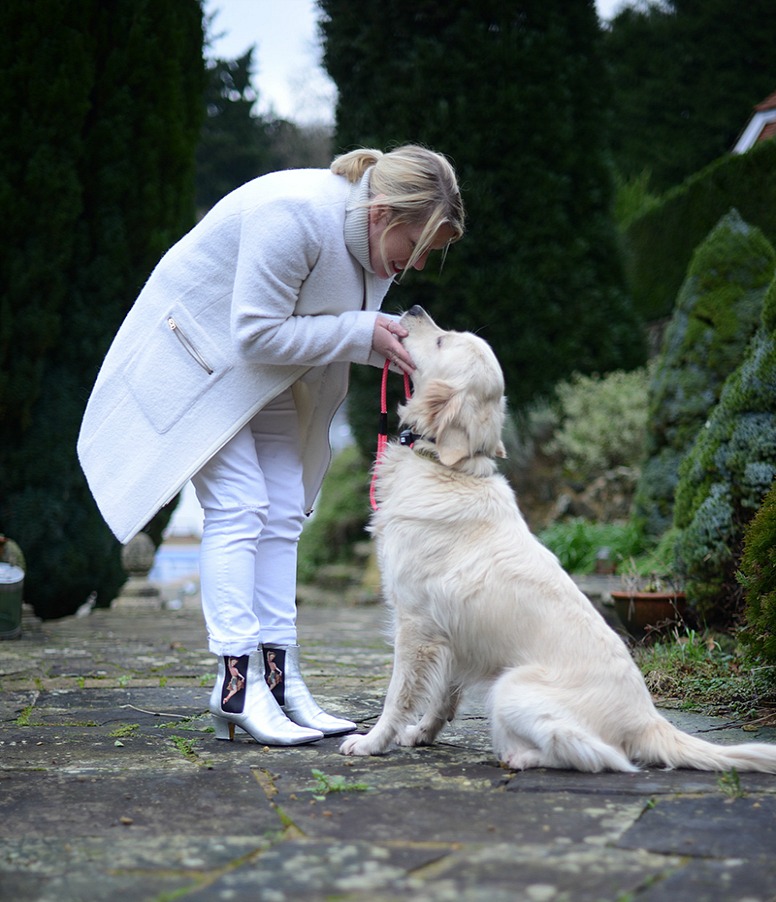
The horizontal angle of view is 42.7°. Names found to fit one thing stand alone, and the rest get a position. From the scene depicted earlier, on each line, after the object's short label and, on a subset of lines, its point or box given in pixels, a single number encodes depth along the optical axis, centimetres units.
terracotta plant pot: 454
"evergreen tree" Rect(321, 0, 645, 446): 913
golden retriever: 273
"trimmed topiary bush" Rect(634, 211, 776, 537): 642
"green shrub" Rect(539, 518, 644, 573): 660
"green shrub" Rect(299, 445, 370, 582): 1131
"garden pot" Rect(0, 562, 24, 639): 552
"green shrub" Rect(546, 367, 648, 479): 868
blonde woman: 309
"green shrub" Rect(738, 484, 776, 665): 318
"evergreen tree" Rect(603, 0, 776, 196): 2066
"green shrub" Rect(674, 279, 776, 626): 400
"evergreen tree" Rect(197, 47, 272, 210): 2650
